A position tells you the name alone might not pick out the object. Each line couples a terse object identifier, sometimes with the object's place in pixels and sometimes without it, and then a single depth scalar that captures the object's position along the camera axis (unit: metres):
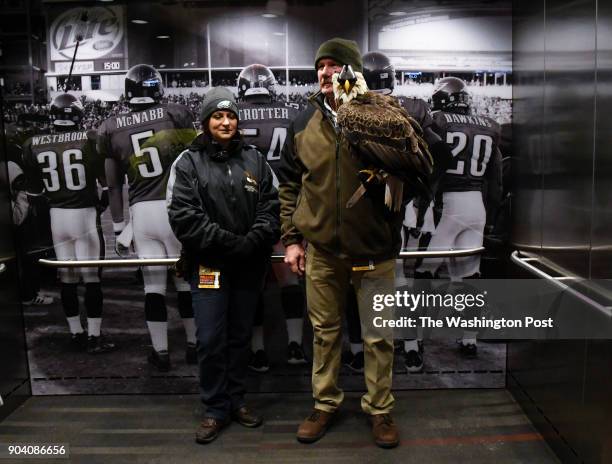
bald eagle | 2.12
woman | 2.42
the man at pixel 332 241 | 2.28
